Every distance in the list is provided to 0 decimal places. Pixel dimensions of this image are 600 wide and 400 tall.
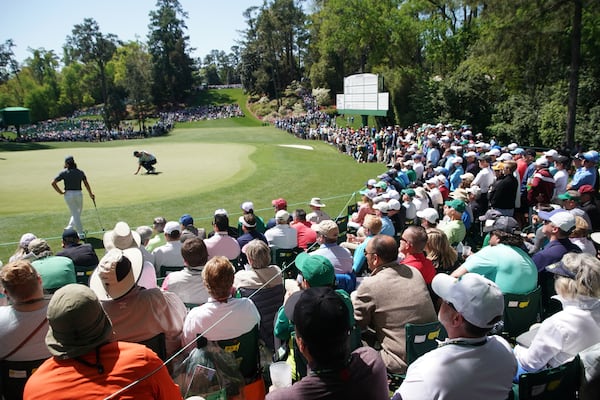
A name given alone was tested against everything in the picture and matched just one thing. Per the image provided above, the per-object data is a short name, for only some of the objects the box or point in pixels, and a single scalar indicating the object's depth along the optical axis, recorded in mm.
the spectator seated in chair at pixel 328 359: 2260
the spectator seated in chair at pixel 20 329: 3334
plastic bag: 2951
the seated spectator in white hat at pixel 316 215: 9344
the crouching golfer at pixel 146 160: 18562
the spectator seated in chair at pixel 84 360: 2242
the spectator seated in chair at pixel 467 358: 2617
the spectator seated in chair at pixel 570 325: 3357
